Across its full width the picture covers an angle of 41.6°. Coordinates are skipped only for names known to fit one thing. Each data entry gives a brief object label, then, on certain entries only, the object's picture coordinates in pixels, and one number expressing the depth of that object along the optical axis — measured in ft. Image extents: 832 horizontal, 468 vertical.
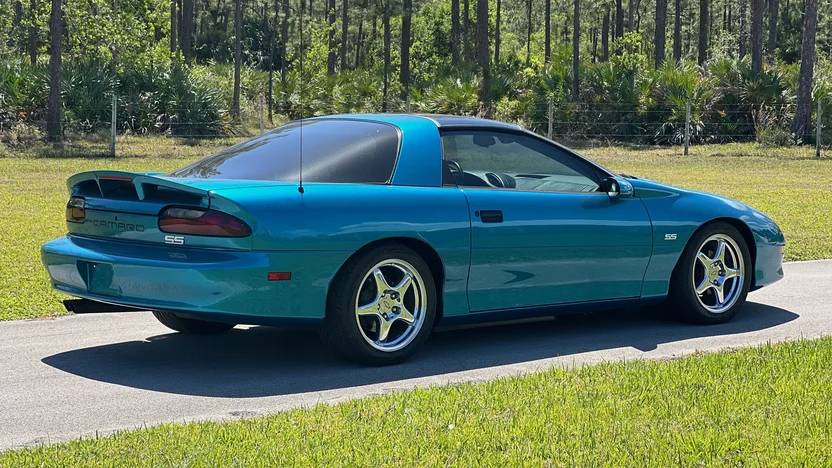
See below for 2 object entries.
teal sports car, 18.15
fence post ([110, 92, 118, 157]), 79.66
